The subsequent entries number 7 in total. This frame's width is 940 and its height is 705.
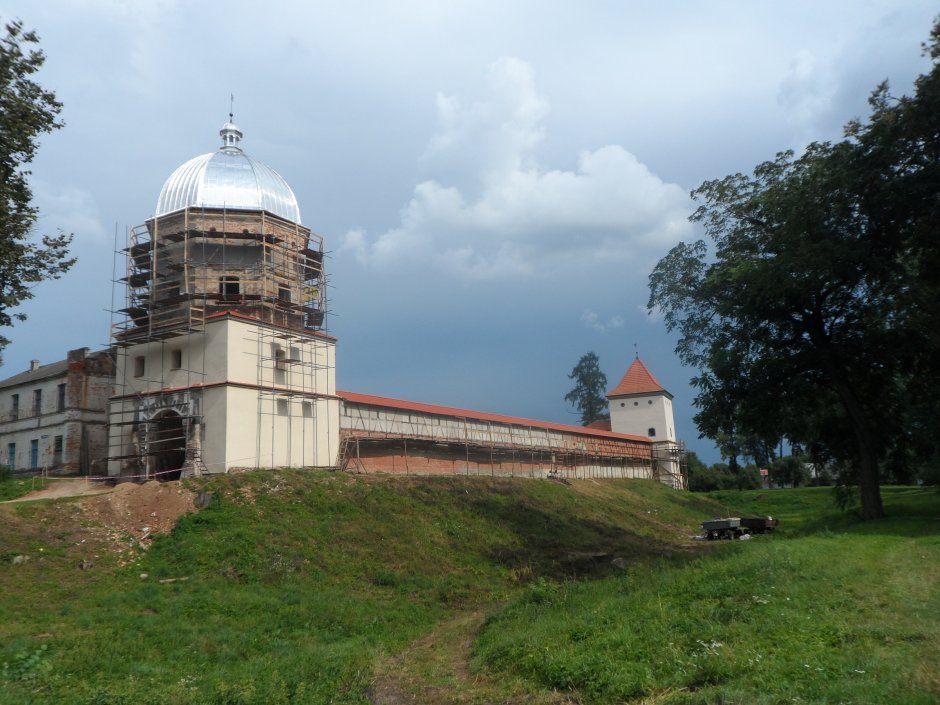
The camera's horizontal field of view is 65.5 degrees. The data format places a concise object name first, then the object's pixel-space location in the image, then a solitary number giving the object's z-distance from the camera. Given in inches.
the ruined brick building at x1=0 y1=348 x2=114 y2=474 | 1206.9
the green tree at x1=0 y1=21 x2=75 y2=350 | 591.2
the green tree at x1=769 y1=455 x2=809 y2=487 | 2706.7
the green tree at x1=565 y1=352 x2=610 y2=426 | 3152.1
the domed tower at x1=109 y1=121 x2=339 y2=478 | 1015.6
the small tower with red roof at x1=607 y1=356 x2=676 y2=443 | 2373.3
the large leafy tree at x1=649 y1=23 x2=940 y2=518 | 784.3
